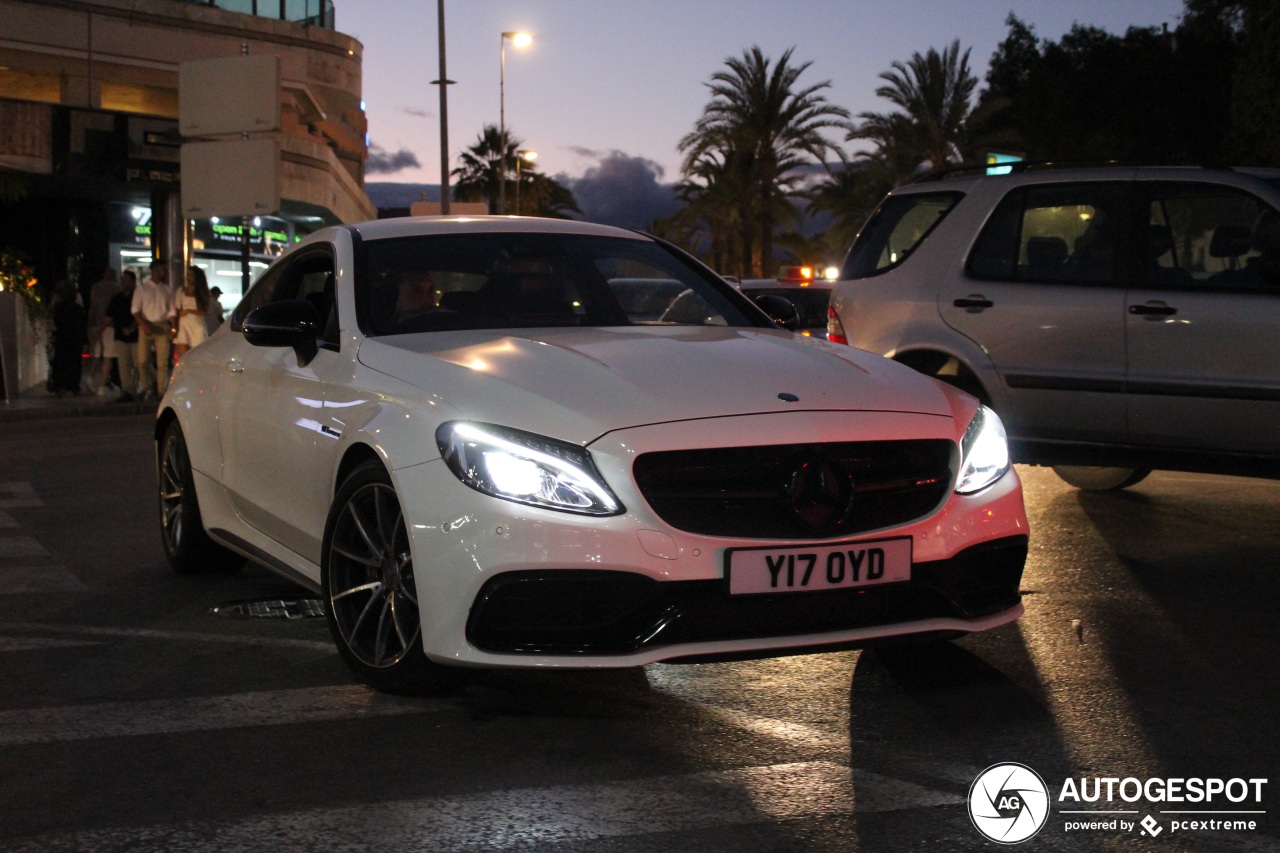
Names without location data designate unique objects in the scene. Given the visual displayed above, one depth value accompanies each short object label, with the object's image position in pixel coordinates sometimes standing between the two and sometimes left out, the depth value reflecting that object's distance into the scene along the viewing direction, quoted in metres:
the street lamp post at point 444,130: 28.53
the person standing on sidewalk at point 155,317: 19.38
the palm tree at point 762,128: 42.12
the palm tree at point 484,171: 69.81
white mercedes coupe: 4.13
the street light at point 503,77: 42.34
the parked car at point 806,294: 16.39
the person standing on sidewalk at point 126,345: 20.31
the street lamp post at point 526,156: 67.12
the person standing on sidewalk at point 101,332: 20.78
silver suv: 7.57
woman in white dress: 18.59
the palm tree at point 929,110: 44.62
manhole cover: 6.10
